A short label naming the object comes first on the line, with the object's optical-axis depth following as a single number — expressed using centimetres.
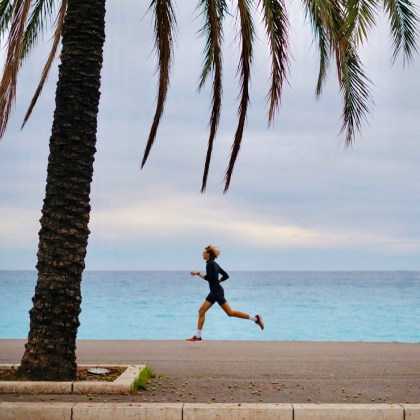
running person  1468
